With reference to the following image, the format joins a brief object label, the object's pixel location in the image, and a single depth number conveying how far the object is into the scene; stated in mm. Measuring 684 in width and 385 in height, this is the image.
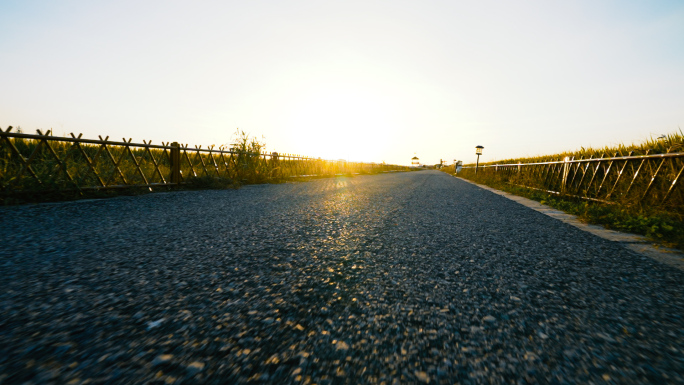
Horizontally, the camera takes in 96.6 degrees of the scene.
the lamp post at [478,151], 28875
